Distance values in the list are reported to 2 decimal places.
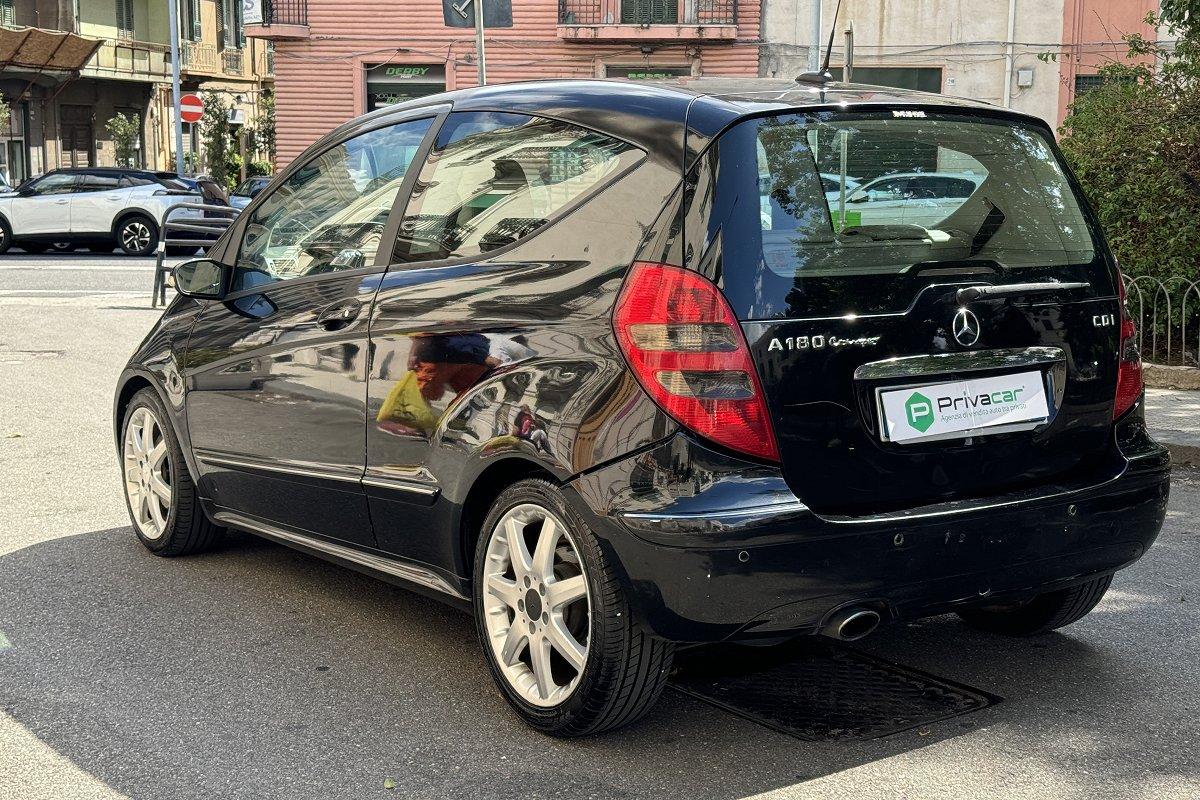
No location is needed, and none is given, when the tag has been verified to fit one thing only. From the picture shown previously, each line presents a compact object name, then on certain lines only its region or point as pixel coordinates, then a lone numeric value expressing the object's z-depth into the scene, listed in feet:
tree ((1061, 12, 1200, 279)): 35.19
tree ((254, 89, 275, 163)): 160.15
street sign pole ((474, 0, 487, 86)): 49.85
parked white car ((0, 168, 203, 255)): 84.99
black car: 11.76
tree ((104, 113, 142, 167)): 149.18
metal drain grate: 13.37
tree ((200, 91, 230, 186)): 146.61
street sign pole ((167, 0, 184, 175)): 126.71
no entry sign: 114.01
